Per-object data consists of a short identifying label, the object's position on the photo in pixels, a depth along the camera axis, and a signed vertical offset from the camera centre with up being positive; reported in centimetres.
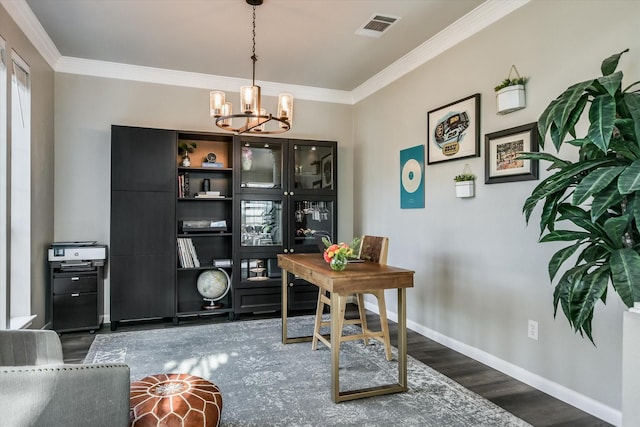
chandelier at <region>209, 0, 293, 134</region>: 287 +82
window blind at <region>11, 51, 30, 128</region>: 321 +112
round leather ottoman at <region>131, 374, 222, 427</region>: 154 -75
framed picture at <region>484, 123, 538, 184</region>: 271 +45
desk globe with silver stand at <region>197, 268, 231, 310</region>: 451 -77
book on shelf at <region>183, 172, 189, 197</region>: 446 +35
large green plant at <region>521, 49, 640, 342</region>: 152 +9
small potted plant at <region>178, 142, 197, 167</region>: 456 +76
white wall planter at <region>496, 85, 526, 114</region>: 278 +82
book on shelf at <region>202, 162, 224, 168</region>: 454 +58
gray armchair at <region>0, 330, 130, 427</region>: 122 -56
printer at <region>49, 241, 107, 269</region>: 387 -37
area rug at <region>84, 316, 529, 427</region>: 227 -112
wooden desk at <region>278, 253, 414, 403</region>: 242 -44
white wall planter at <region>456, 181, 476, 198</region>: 325 +22
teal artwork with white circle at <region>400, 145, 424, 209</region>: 397 +39
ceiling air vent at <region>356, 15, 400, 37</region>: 331 +162
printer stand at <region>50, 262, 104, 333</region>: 384 -79
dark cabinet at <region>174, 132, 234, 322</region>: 444 -9
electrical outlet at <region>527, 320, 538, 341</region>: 271 -77
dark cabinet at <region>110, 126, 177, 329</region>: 409 -7
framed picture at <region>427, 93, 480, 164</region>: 326 +74
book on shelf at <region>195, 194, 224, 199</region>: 446 +22
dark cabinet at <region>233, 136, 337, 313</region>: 455 +7
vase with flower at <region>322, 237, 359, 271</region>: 265 -26
